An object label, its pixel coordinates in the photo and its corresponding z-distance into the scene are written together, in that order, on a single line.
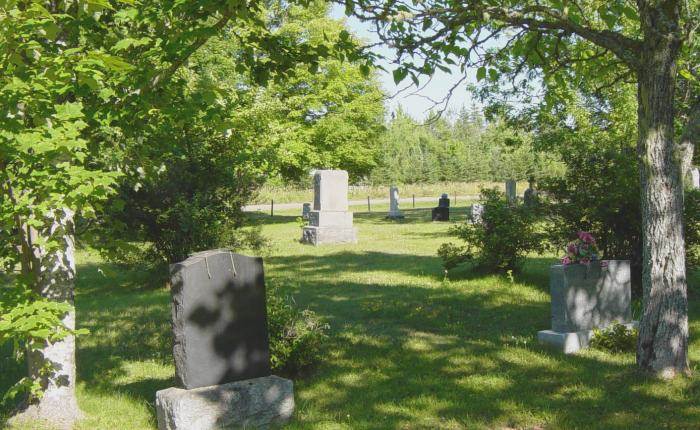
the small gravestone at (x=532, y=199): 12.13
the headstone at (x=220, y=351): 5.88
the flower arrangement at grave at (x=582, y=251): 8.59
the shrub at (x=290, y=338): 7.31
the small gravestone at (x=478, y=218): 13.57
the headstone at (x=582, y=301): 8.40
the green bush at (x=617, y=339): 8.23
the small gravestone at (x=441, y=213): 31.03
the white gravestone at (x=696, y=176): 28.92
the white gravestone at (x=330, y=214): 22.22
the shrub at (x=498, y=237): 12.77
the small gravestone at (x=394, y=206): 34.12
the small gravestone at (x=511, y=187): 27.92
